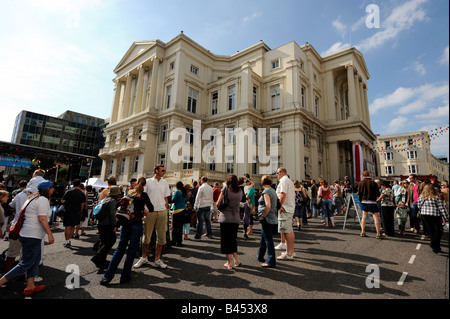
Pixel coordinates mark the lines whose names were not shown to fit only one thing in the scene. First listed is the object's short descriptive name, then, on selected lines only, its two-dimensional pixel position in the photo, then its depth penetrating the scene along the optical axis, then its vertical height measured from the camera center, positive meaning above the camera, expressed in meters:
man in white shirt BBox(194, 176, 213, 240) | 8.00 -0.12
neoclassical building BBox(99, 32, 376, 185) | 24.83 +10.63
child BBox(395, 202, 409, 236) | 8.14 -0.20
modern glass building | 53.84 +16.29
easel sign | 9.18 +0.21
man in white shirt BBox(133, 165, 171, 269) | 5.01 -0.46
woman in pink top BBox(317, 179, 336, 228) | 9.62 +0.28
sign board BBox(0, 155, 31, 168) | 14.15 +2.13
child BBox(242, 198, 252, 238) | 8.05 -0.43
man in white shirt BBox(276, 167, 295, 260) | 5.32 -0.14
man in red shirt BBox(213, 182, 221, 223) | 9.53 +0.44
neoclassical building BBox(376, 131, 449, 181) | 45.97 +10.92
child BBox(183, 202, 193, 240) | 7.64 -0.65
